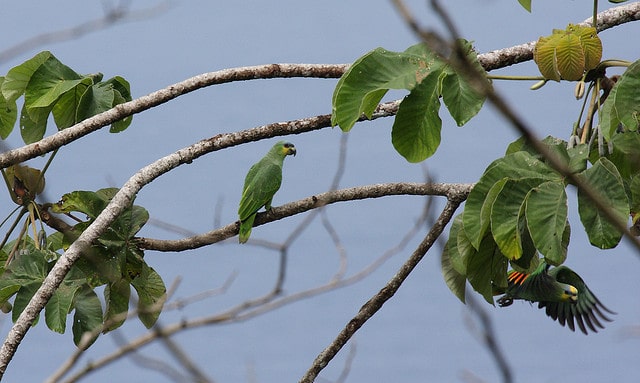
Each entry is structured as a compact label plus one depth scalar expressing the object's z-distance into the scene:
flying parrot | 22.49
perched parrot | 22.83
